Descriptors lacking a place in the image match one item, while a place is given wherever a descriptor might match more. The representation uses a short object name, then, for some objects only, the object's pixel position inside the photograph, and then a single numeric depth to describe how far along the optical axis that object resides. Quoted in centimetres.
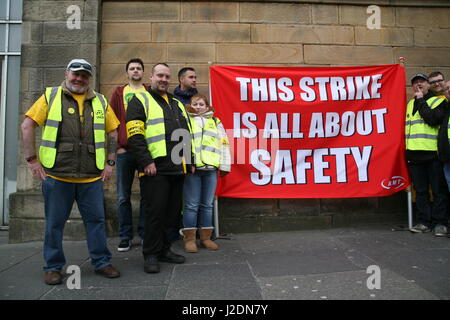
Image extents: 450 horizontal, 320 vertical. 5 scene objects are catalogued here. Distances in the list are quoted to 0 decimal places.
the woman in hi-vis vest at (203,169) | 399
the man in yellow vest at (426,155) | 451
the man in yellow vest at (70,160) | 299
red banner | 475
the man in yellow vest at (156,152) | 323
